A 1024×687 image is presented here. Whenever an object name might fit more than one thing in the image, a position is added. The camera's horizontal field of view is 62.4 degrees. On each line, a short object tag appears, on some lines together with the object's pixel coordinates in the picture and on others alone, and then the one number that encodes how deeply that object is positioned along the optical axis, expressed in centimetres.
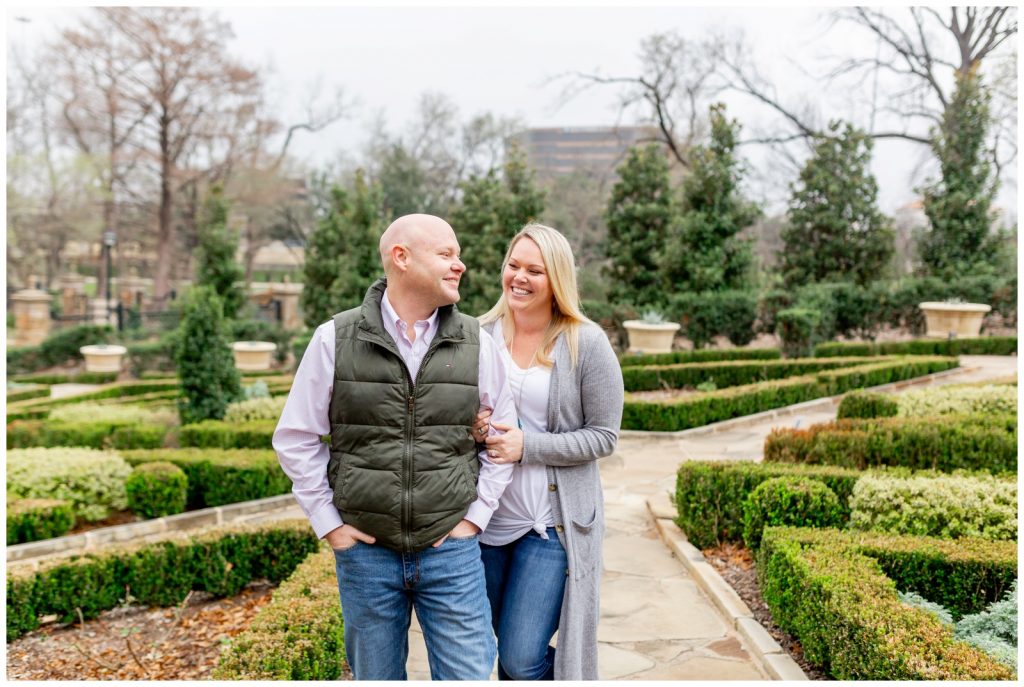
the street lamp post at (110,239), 2472
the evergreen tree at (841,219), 1850
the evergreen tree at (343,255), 2008
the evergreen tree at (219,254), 2136
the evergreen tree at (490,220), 1755
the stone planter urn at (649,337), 1498
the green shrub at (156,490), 692
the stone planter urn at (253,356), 2022
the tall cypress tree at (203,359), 1011
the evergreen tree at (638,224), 1848
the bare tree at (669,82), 2522
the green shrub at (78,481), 681
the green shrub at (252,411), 1006
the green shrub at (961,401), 717
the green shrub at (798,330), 1402
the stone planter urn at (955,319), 1631
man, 220
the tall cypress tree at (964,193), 1900
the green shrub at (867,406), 731
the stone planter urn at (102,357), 2095
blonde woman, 247
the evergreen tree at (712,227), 1698
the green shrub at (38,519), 627
